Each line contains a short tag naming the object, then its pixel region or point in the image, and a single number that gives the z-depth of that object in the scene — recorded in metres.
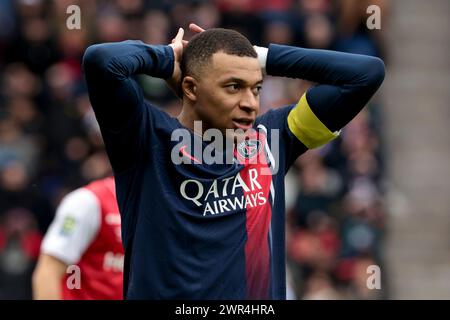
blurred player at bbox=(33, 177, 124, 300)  13.59
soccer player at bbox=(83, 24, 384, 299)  9.28
